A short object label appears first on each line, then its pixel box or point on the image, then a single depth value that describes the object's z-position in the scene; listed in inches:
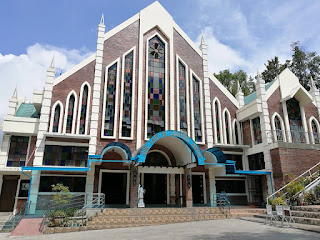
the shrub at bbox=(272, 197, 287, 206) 486.3
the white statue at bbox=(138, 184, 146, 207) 570.3
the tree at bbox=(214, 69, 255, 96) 1337.4
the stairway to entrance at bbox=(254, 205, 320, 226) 416.5
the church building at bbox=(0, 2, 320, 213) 620.7
